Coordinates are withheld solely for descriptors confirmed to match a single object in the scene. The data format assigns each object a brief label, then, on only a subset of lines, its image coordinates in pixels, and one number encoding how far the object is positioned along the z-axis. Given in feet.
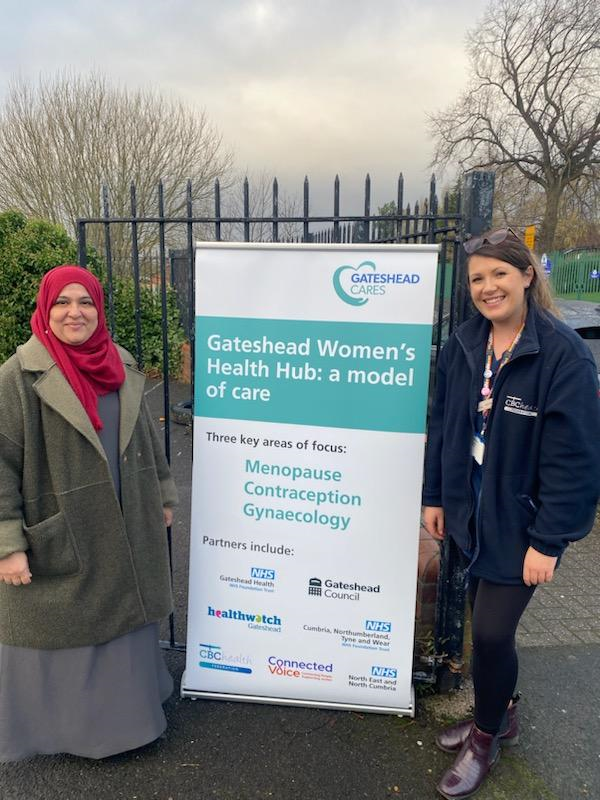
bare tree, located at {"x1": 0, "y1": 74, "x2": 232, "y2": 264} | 42.80
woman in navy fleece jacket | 5.90
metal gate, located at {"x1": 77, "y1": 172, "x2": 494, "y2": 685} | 7.64
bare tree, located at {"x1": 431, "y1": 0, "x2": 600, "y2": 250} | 60.59
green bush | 24.23
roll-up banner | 7.48
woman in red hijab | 6.53
